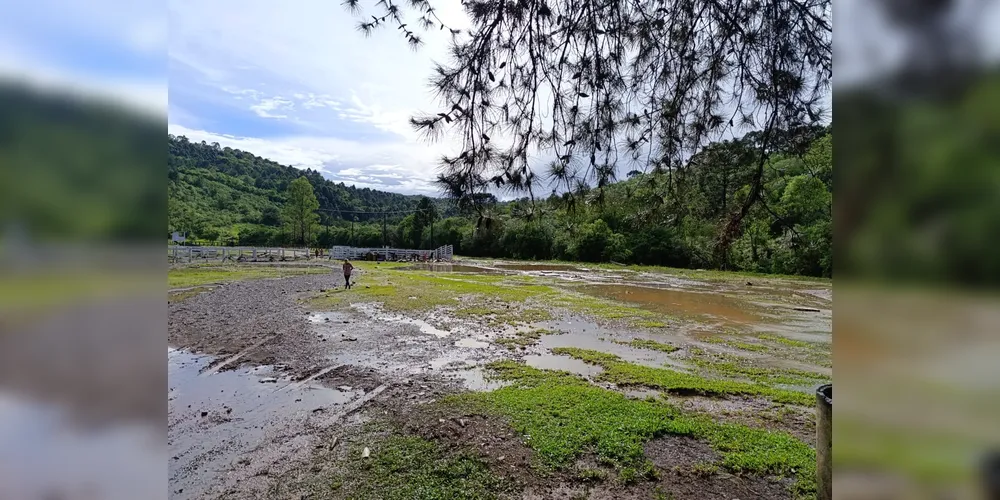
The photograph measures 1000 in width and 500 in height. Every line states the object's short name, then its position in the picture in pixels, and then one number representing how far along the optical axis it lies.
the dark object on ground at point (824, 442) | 2.72
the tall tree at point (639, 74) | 3.21
